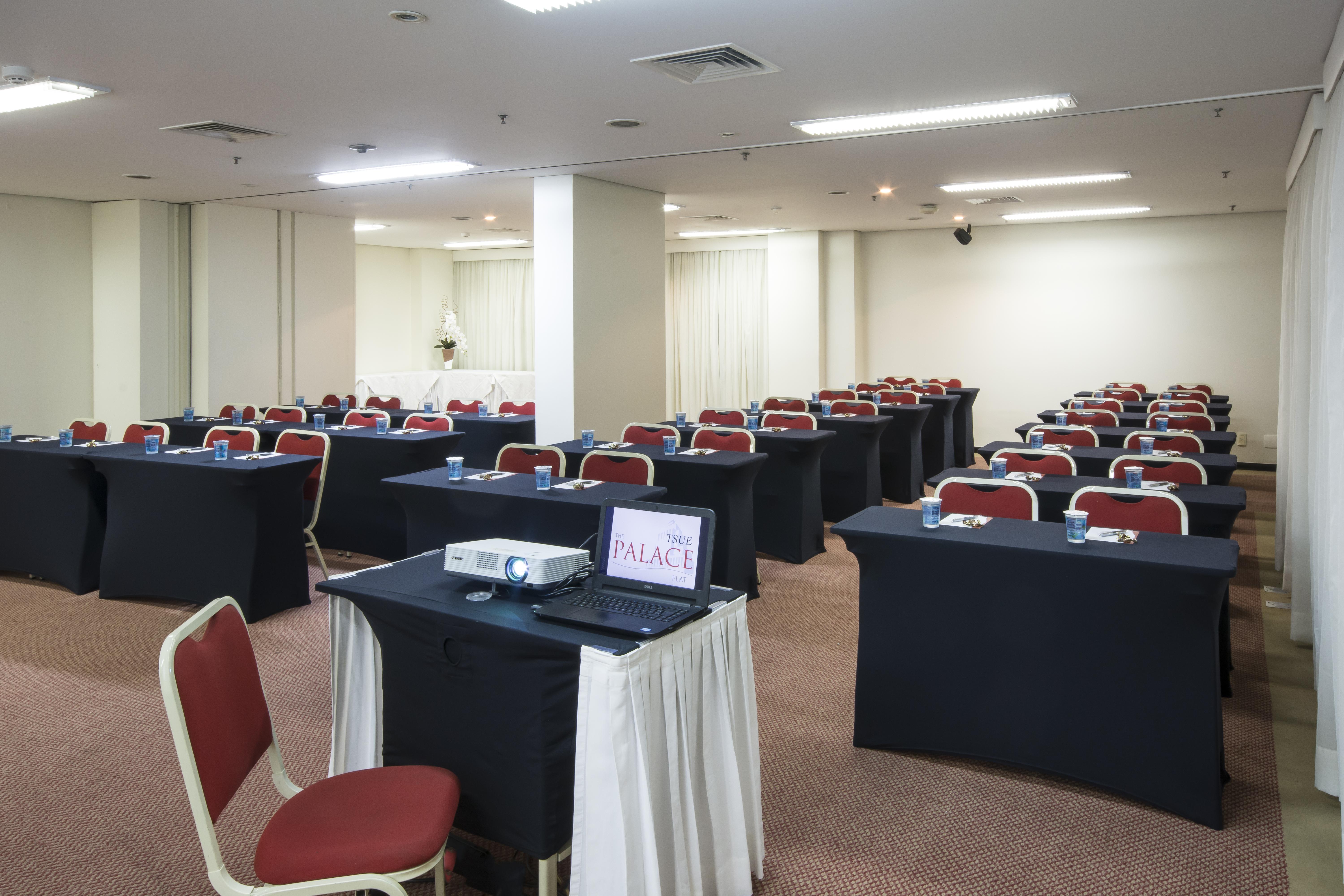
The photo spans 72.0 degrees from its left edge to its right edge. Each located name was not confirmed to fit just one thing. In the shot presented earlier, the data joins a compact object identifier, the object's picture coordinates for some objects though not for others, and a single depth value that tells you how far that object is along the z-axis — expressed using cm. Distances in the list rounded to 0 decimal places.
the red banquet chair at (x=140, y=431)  685
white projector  252
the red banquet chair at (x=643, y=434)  659
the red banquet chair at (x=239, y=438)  626
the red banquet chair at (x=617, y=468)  523
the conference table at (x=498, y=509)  439
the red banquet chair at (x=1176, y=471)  486
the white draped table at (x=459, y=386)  1495
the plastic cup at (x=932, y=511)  333
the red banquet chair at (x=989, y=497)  397
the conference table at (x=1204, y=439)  661
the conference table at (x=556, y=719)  210
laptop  236
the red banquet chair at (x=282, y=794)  186
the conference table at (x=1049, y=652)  291
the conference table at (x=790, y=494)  625
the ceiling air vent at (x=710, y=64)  470
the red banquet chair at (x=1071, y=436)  656
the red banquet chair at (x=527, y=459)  564
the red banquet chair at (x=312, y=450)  577
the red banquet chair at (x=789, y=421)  719
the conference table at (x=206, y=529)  505
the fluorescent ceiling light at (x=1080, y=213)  1127
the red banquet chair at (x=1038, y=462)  509
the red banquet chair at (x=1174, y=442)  612
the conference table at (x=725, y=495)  530
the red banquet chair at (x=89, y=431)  725
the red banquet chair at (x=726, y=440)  624
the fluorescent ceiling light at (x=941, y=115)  576
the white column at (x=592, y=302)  855
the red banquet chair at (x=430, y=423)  758
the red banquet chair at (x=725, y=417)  790
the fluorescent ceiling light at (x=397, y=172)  791
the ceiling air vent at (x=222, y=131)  640
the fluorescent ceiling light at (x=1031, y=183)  877
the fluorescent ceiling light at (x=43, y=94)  526
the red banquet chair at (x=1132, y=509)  376
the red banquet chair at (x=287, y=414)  838
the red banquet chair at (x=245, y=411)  898
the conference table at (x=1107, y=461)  528
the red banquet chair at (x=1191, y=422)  802
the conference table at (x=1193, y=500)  416
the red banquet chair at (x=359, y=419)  762
